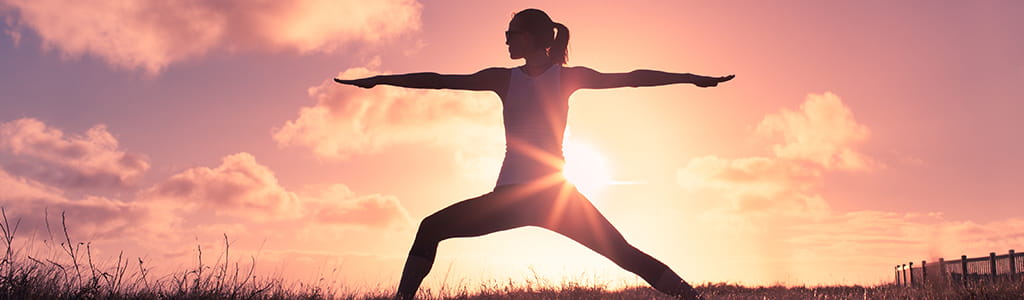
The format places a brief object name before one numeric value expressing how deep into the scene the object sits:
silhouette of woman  5.09
